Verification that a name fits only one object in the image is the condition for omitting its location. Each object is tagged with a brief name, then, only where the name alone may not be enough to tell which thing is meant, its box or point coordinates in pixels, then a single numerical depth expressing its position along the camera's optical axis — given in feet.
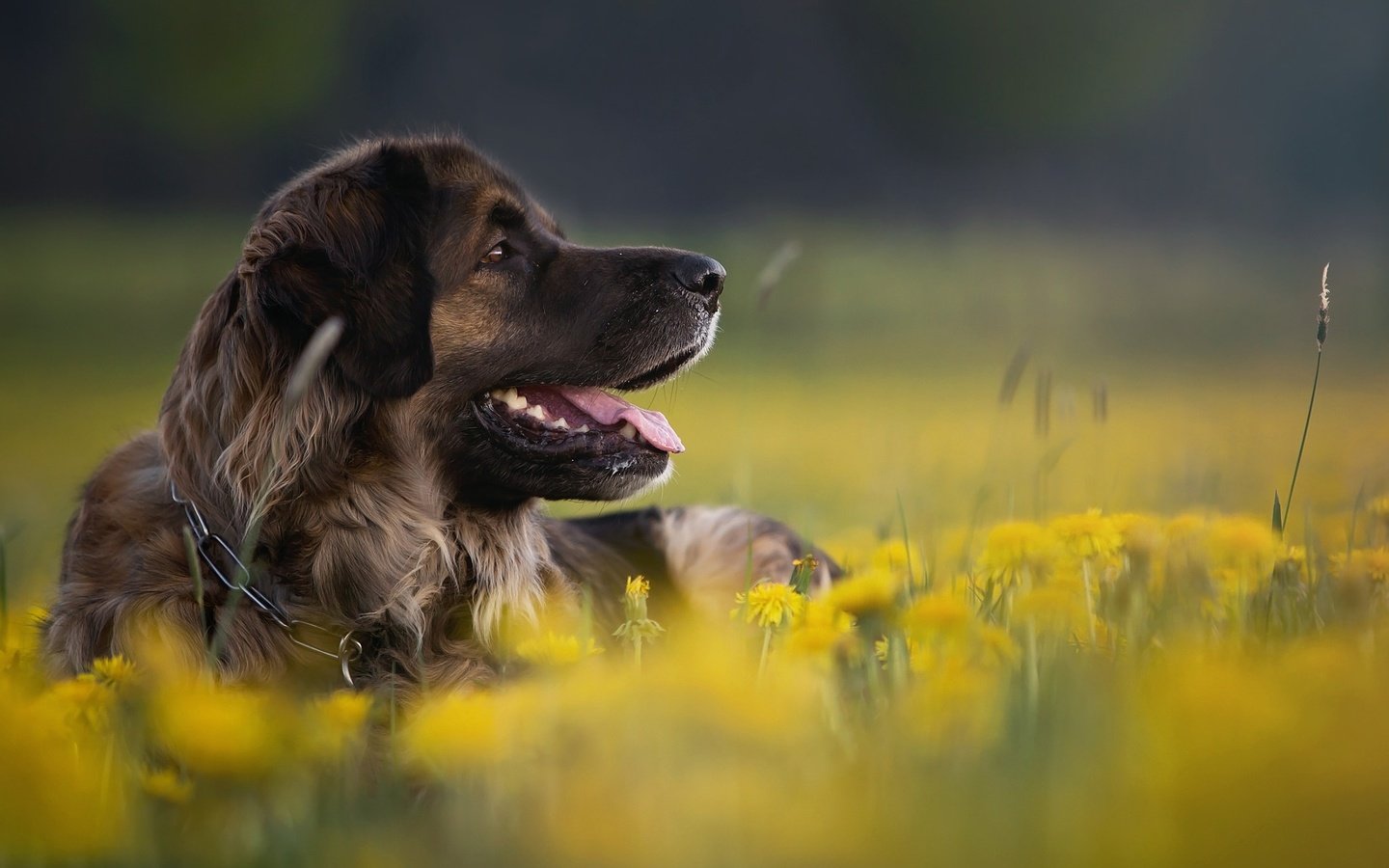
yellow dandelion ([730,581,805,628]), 16.21
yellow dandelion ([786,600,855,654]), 12.64
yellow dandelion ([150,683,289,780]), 9.87
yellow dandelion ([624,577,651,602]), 16.15
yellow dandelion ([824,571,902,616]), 13.08
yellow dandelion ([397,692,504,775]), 10.34
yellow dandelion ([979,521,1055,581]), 15.99
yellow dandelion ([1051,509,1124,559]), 16.53
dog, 18.65
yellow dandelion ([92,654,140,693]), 13.24
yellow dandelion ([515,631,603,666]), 13.37
